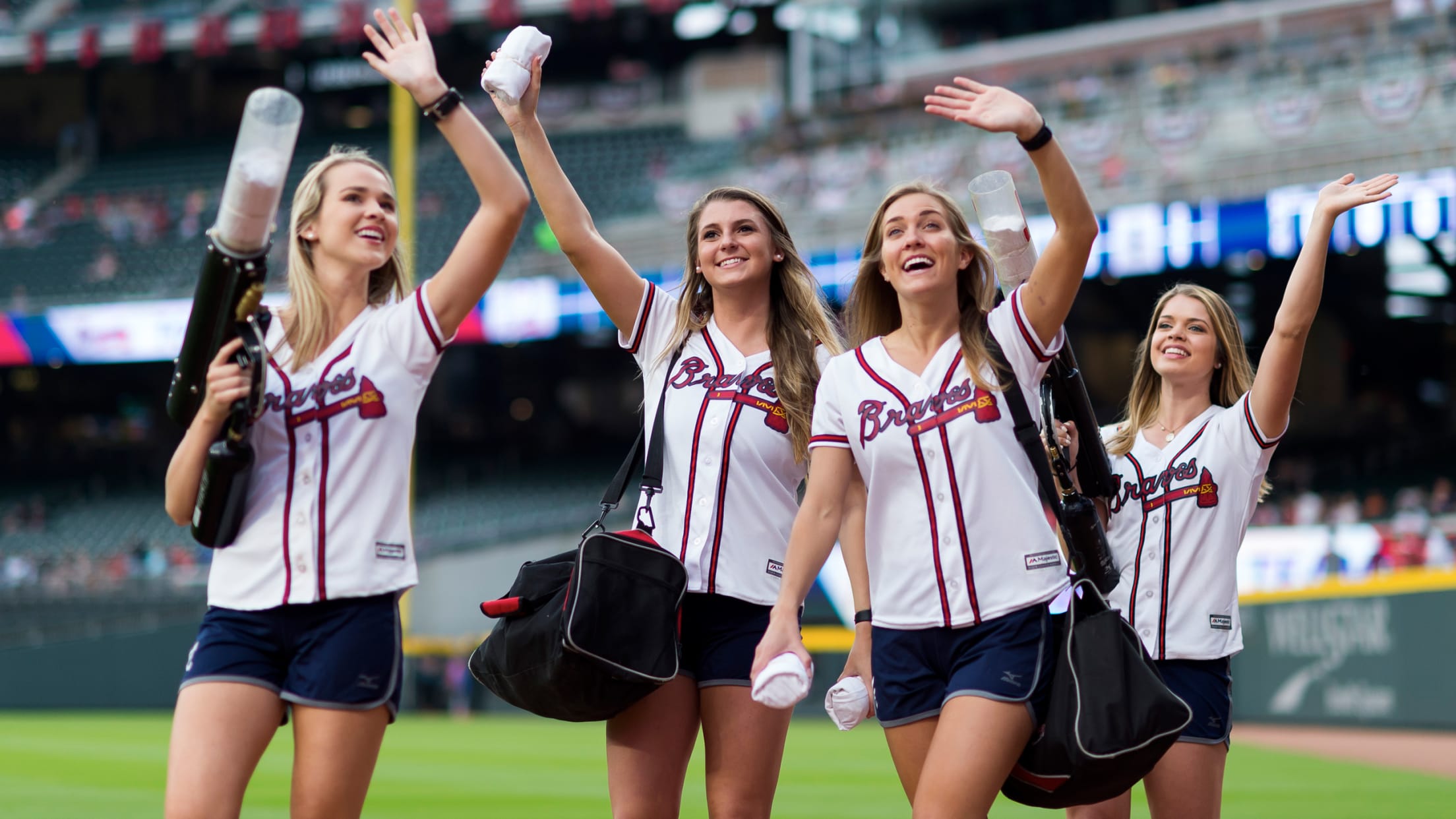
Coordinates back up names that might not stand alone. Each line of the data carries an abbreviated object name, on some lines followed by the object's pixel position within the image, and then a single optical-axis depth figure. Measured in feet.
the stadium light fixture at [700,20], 107.14
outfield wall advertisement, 46.98
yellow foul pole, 80.33
